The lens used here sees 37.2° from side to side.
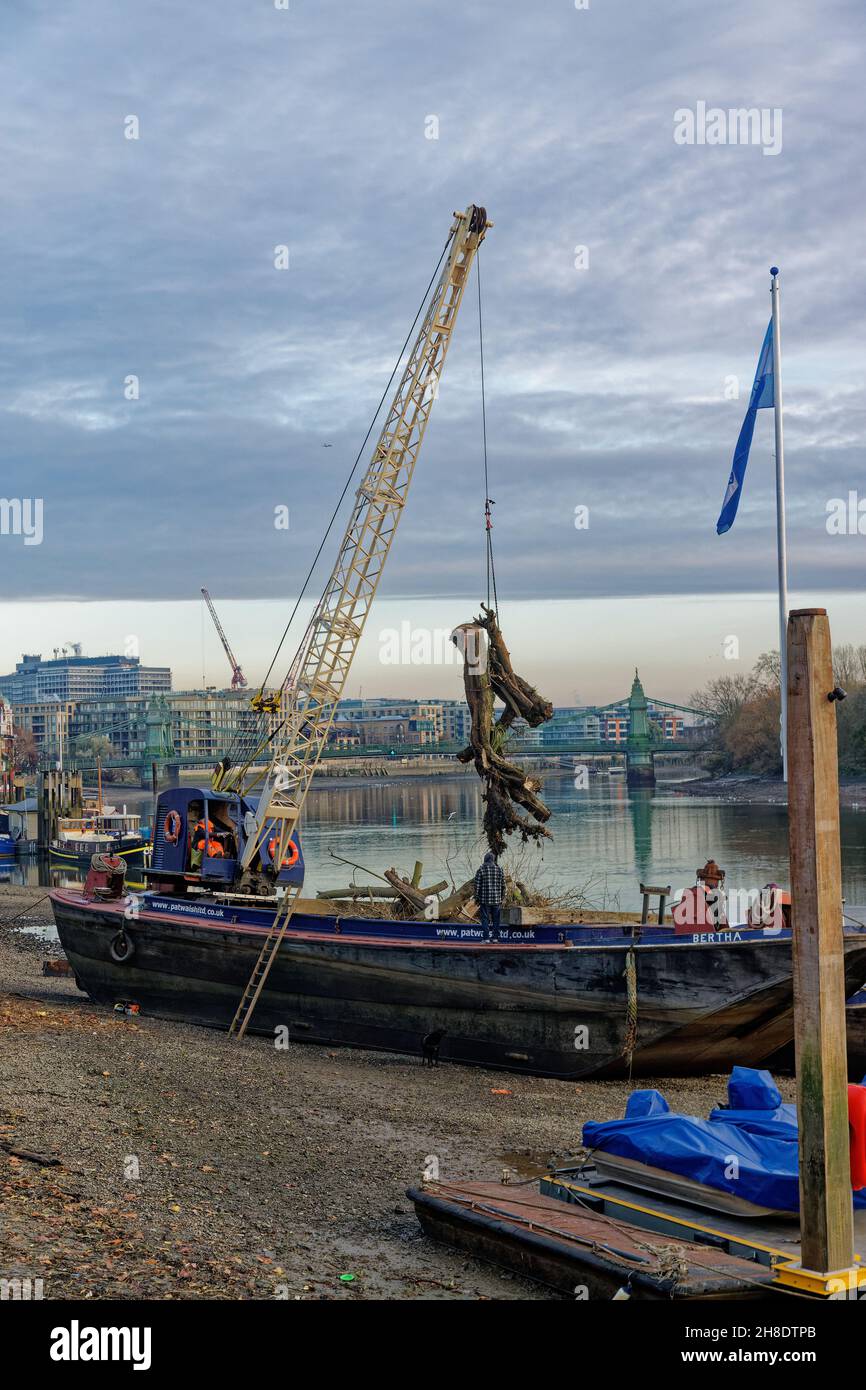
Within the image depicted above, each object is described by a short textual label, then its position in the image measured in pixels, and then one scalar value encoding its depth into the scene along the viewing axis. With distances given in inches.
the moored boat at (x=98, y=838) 2554.1
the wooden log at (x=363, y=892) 1131.3
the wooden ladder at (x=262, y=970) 866.1
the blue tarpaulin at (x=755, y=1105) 452.1
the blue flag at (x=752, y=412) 1026.7
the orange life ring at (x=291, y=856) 1042.6
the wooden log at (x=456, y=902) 986.7
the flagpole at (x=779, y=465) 1007.6
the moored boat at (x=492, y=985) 745.0
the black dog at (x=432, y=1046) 808.9
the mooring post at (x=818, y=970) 335.6
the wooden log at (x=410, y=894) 1021.8
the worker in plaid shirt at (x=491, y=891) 789.9
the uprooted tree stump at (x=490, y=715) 983.0
